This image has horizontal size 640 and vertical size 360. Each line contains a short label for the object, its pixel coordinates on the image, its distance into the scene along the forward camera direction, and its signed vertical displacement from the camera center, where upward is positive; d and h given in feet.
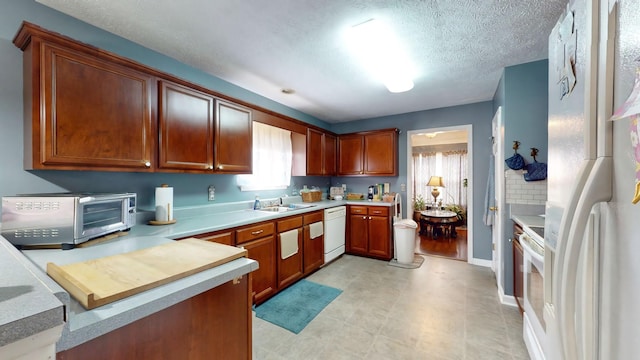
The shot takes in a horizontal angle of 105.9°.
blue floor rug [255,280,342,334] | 7.16 -4.21
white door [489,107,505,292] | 8.61 -0.46
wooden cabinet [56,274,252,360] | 2.44 -1.84
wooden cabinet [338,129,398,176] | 13.46 +1.49
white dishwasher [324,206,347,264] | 11.71 -2.68
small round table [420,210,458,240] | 16.90 -3.16
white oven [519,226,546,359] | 4.67 -2.47
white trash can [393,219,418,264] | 11.91 -3.09
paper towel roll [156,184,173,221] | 6.71 -0.71
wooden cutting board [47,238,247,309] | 2.54 -1.19
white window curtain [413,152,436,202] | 22.22 +0.64
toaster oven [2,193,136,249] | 3.99 -0.71
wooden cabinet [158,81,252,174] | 6.57 +1.44
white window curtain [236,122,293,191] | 10.39 +0.88
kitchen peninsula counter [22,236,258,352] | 2.10 -1.28
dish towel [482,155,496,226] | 10.49 -0.75
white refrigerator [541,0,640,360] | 1.53 -0.23
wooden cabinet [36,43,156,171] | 4.64 +1.38
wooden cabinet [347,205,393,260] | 12.40 -2.81
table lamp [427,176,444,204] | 20.27 -0.35
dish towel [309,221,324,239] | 10.65 -2.31
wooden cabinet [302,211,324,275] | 10.31 -3.05
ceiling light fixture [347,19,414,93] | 6.12 +3.77
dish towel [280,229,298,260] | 8.93 -2.47
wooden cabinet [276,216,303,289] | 8.88 -3.16
